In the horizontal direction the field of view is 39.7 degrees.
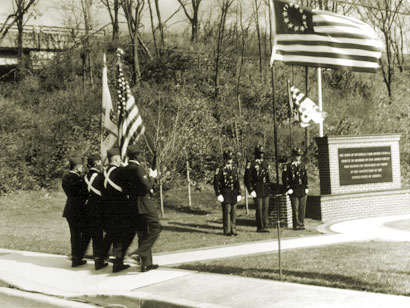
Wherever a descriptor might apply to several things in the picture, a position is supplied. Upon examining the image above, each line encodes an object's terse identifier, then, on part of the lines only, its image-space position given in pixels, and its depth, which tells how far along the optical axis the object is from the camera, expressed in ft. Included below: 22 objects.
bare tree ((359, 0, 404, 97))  125.18
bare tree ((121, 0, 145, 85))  107.65
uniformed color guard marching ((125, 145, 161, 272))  28.66
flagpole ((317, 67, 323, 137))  58.80
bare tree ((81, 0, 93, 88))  110.98
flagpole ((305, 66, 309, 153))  84.02
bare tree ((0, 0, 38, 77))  109.29
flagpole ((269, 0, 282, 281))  25.18
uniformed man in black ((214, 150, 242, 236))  43.19
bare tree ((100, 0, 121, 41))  111.34
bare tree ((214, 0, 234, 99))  107.45
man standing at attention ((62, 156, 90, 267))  32.65
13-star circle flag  30.48
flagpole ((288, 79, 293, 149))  59.26
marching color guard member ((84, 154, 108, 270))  31.01
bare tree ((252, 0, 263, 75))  112.92
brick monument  52.47
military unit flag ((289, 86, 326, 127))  59.77
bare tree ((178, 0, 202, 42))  129.08
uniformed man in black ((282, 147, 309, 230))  46.16
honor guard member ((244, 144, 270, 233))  45.34
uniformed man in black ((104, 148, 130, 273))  29.43
